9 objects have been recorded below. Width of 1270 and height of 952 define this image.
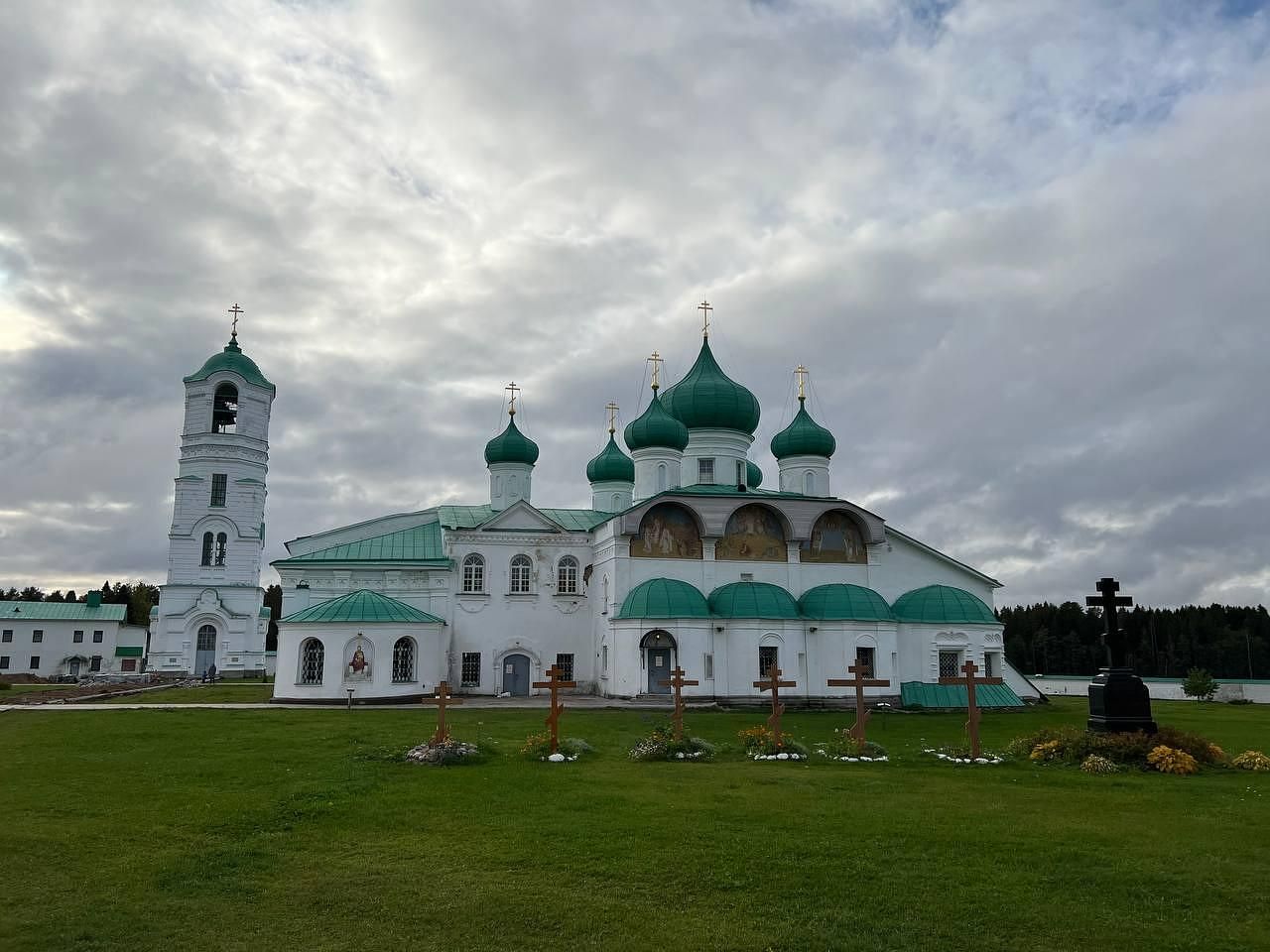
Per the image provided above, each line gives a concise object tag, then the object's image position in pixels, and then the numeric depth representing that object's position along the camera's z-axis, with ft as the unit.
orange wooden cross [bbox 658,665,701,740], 51.57
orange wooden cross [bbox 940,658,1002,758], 49.16
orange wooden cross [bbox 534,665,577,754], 49.34
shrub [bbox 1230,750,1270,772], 45.80
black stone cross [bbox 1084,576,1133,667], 52.60
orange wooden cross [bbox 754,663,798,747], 51.90
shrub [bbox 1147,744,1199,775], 44.29
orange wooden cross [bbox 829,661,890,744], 51.21
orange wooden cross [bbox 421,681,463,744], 48.80
